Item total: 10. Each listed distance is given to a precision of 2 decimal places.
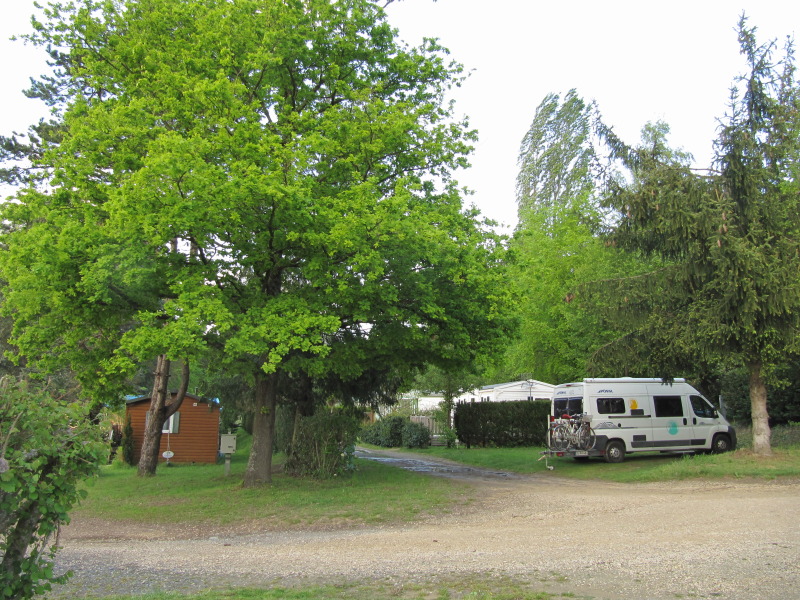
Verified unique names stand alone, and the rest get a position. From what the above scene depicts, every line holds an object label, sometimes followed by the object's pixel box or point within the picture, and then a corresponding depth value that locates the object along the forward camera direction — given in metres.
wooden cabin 27.61
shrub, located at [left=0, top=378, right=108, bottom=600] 4.10
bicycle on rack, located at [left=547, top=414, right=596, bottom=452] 19.66
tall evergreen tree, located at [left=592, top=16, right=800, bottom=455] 15.54
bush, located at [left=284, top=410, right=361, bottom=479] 16.88
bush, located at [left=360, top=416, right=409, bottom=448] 35.19
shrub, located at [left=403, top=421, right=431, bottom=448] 32.94
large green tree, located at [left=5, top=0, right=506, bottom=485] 11.98
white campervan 19.83
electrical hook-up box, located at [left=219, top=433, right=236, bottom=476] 24.34
